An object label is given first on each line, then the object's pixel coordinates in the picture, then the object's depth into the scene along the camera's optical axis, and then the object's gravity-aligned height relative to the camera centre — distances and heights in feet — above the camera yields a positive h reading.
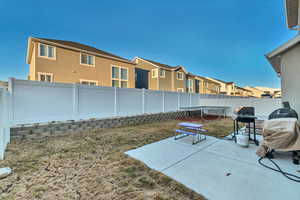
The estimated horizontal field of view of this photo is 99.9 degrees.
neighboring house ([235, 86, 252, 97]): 124.36 +10.38
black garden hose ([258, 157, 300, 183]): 6.88 -4.29
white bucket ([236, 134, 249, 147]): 11.88 -3.78
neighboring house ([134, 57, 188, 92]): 57.77 +12.05
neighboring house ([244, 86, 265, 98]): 148.07 +11.71
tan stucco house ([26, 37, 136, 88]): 31.68 +11.01
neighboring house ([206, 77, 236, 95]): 107.69 +12.25
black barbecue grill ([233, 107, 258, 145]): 13.48 -1.47
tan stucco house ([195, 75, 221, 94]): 84.89 +10.92
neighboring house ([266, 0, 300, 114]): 13.15 +3.62
